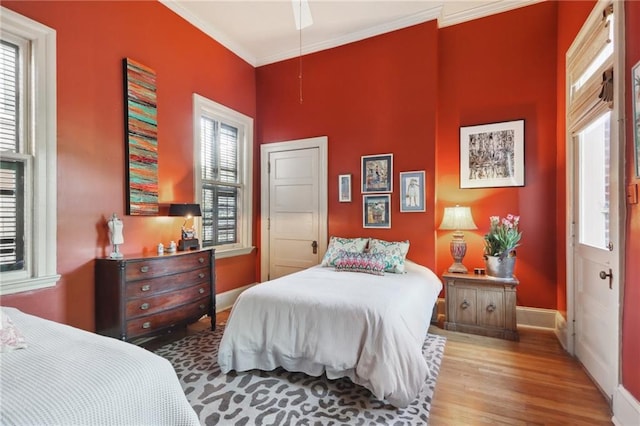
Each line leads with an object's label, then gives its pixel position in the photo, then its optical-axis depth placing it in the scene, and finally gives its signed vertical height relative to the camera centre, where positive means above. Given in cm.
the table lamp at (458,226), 332 -15
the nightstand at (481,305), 303 -96
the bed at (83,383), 84 -53
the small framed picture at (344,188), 396 +32
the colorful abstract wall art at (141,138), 287 +74
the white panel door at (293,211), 418 +3
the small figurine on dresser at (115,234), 262 -18
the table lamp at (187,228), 309 -17
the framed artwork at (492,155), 340 +67
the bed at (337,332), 195 -86
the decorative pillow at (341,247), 349 -41
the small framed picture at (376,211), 377 +2
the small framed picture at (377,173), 376 +50
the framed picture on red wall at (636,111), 164 +55
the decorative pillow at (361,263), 306 -52
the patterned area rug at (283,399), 185 -126
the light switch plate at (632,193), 168 +11
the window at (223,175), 376 +51
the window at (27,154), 217 +45
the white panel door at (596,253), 197 -31
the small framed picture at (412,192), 358 +25
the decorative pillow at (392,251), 316 -43
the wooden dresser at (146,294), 247 -71
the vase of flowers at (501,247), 310 -37
